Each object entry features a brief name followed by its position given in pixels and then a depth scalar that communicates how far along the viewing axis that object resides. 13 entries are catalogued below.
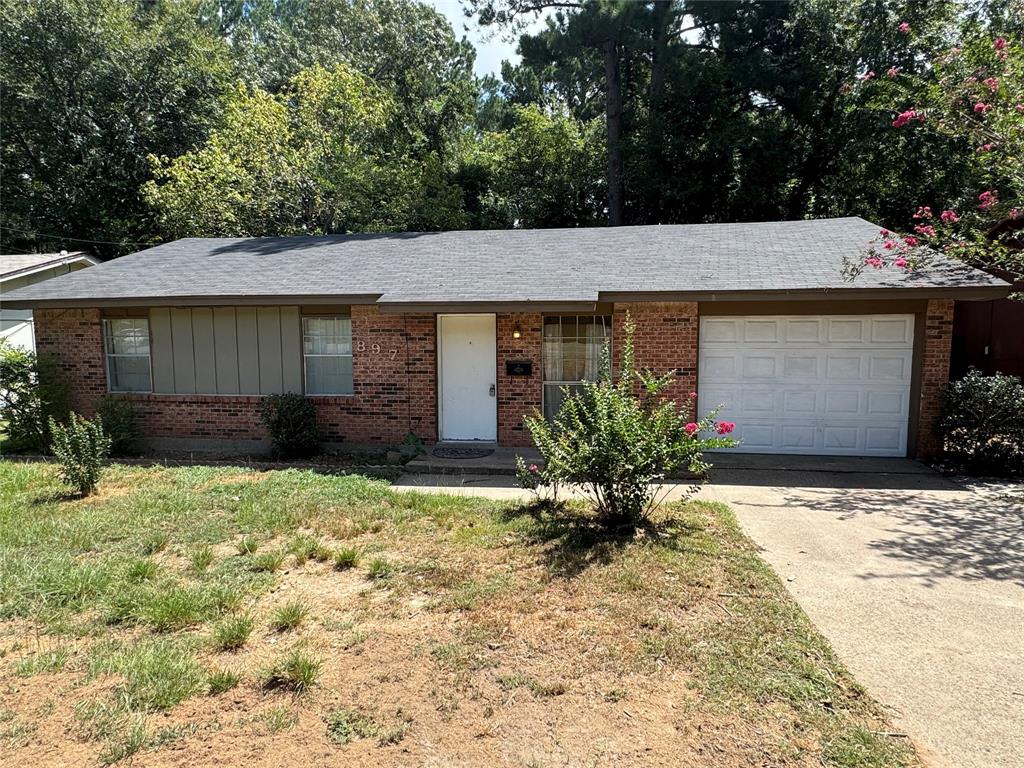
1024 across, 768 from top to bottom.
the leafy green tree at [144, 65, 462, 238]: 18.86
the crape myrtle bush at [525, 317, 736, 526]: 5.58
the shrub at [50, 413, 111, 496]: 7.10
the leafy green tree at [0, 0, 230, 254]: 22.03
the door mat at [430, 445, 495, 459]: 9.19
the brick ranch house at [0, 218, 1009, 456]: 8.83
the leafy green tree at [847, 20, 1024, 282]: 8.41
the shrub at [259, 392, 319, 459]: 9.48
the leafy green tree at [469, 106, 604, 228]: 21.34
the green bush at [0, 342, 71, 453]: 10.12
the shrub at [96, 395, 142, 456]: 9.88
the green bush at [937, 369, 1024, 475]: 7.94
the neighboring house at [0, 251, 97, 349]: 16.12
